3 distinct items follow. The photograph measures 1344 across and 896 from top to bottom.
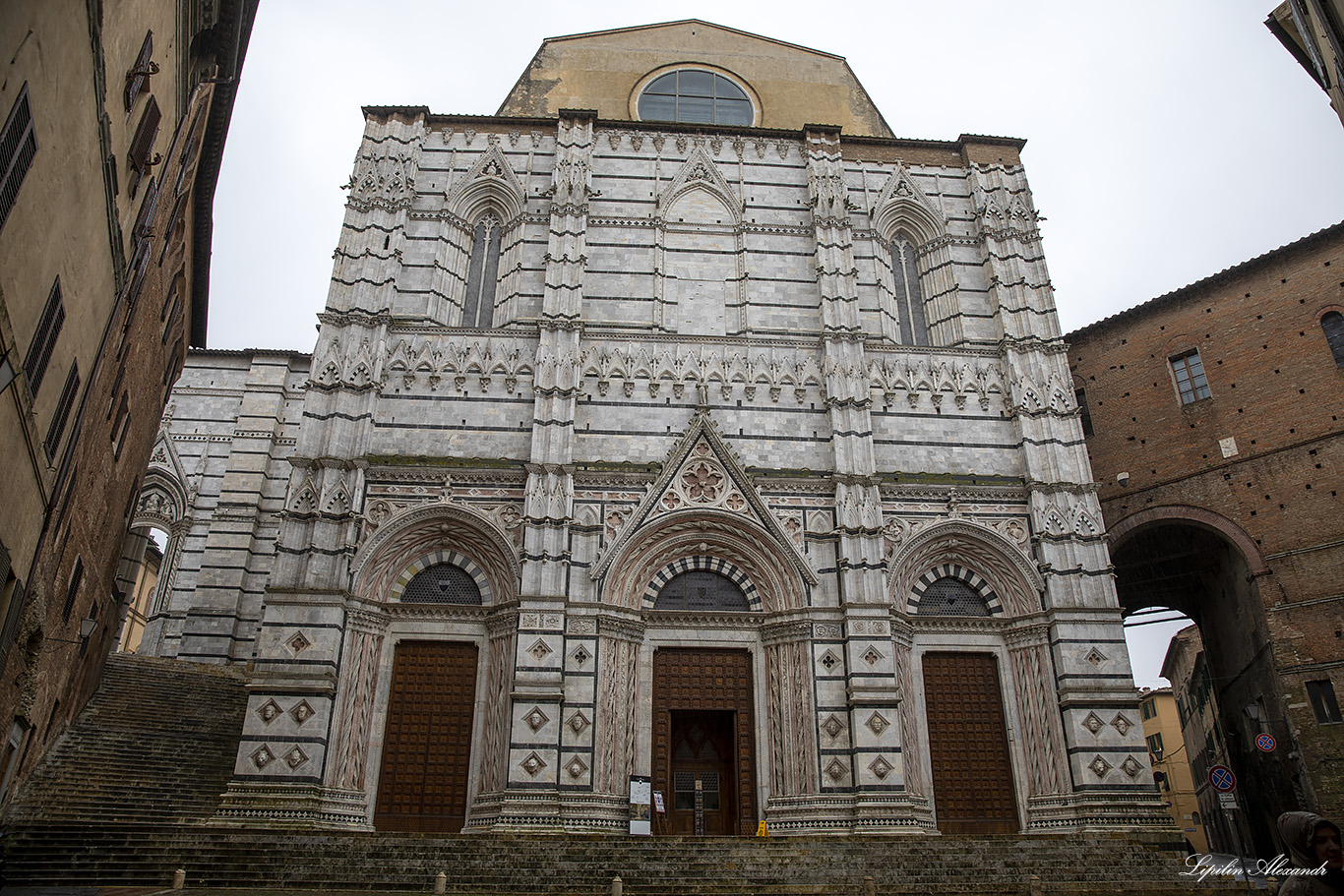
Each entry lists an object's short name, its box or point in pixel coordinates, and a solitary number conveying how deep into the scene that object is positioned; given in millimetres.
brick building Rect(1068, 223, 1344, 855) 19938
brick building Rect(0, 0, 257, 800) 8883
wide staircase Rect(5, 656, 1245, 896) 13523
